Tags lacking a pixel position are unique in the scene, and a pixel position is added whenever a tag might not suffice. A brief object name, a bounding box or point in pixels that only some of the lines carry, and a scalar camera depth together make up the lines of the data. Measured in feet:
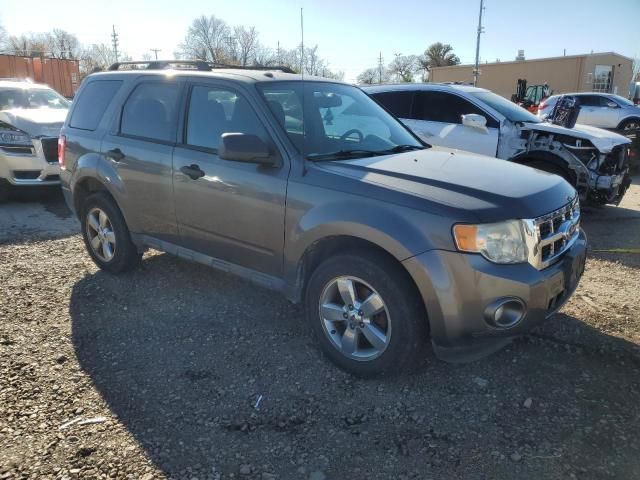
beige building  142.20
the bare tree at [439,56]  230.89
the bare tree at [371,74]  237.37
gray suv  9.11
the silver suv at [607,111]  58.95
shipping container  73.26
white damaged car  22.49
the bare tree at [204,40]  170.90
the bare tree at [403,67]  247.50
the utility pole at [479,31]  143.86
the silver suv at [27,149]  25.04
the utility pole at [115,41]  264.21
